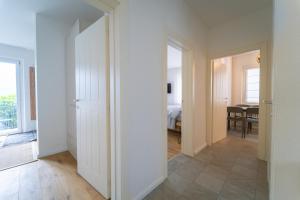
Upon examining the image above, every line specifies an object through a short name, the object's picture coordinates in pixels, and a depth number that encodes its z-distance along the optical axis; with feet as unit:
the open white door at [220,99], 9.87
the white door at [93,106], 4.55
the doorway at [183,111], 5.87
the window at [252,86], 14.65
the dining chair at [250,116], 11.25
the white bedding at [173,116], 11.21
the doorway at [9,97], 12.03
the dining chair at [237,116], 11.50
